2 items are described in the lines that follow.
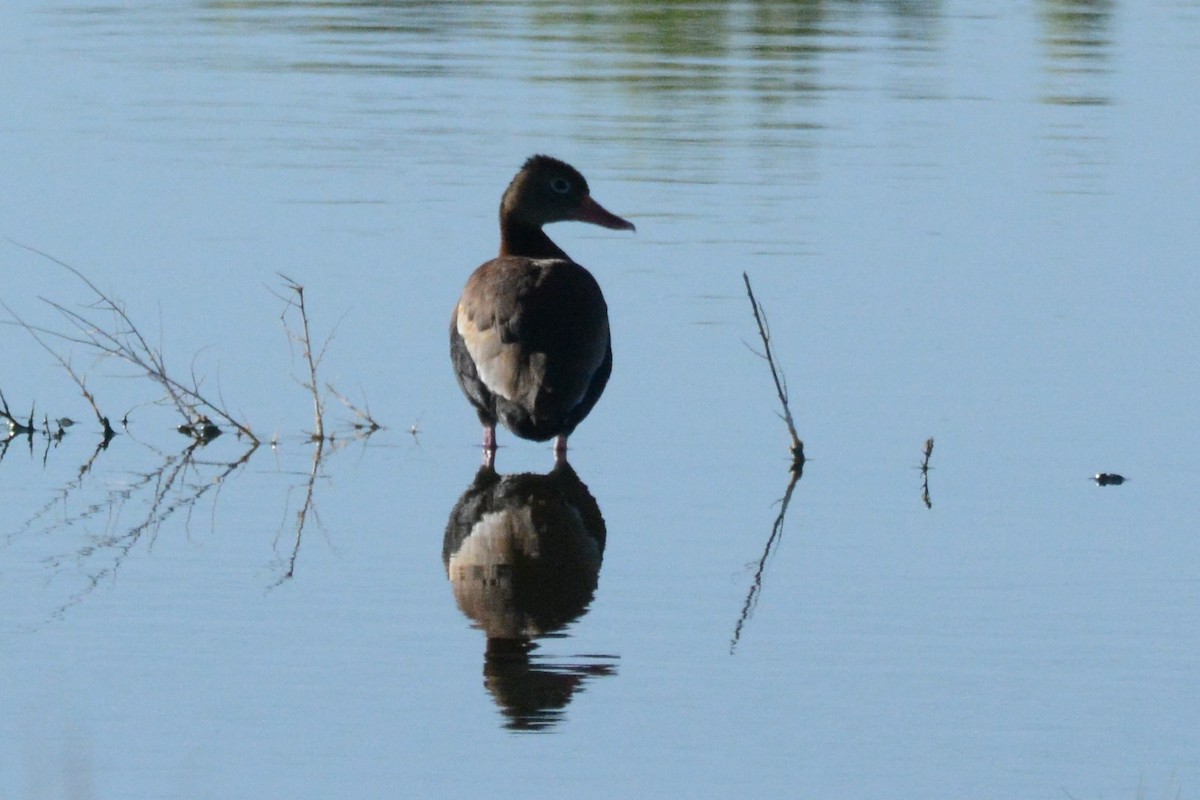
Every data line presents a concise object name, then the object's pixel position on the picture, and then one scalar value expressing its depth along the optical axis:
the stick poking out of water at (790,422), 18.86
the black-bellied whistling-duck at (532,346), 18.33
